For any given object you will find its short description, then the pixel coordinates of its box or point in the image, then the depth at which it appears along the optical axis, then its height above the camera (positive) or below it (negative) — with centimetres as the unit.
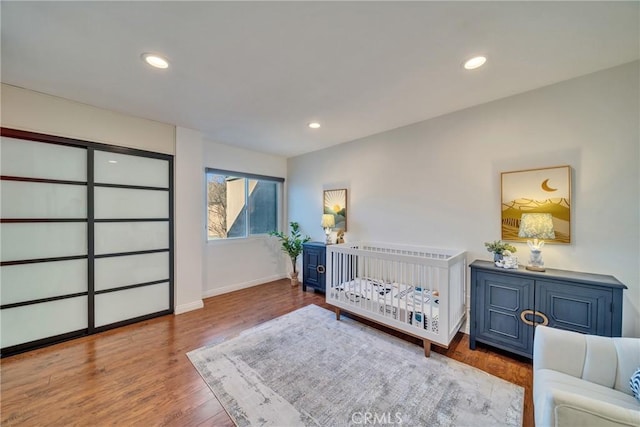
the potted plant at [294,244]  445 -61
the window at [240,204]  406 +15
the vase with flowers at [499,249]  231 -36
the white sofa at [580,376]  100 -87
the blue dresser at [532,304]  179 -78
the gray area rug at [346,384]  158 -137
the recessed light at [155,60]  177 +118
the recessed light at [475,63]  180 +118
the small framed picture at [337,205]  396 +12
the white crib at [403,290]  219 -91
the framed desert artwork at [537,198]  213 +14
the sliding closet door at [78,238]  226 -29
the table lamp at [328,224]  395 -20
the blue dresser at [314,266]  398 -94
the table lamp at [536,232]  208 -17
